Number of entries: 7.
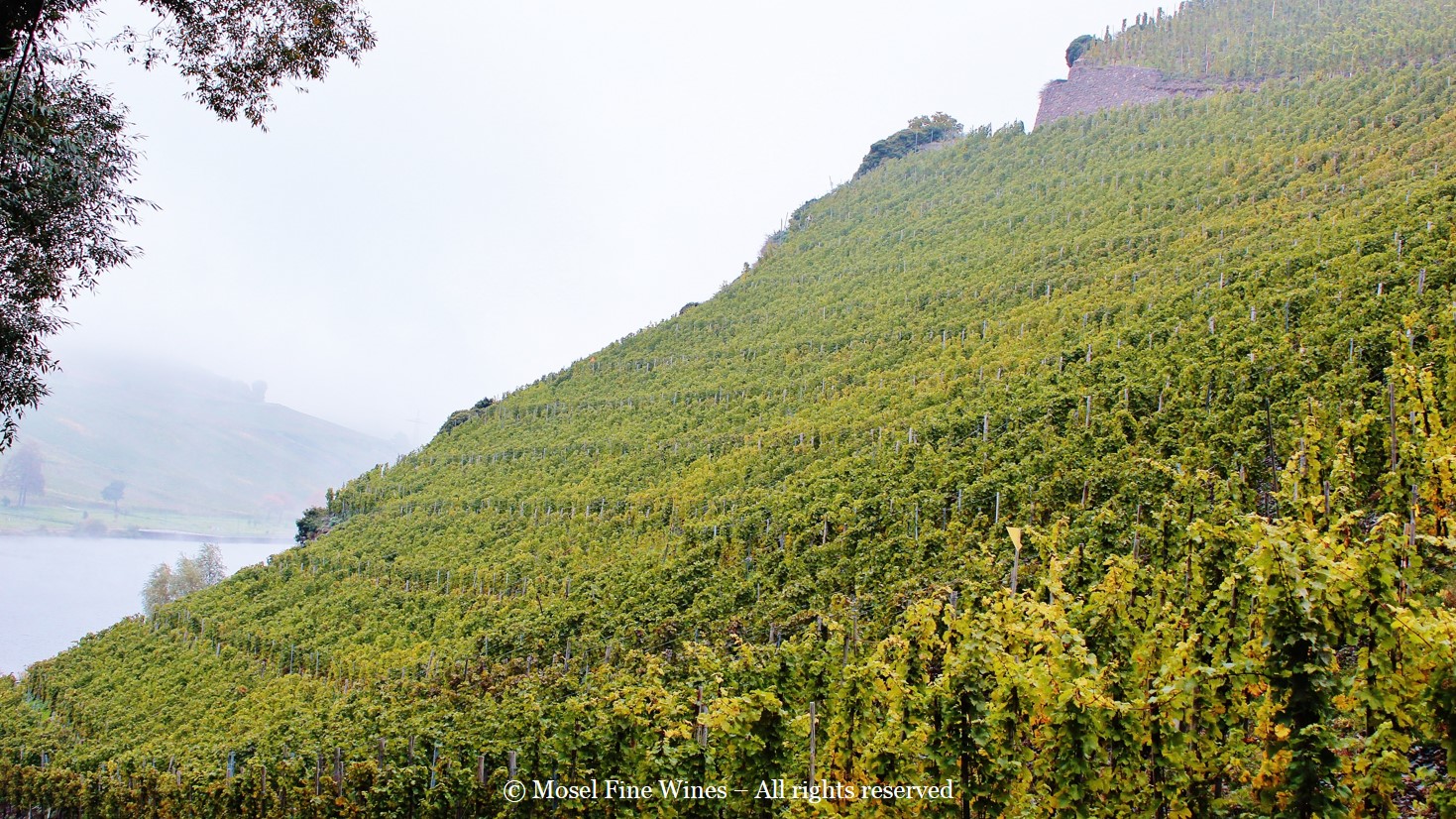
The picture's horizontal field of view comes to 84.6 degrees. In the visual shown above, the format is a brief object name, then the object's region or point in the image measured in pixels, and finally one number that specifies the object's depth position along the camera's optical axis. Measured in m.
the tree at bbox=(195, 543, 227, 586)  54.75
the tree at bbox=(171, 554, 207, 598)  51.59
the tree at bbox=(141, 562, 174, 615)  49.72
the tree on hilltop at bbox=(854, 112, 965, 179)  81.31
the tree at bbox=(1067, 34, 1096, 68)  77.31
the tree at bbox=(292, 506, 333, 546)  43.88
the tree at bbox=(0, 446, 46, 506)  140.12
